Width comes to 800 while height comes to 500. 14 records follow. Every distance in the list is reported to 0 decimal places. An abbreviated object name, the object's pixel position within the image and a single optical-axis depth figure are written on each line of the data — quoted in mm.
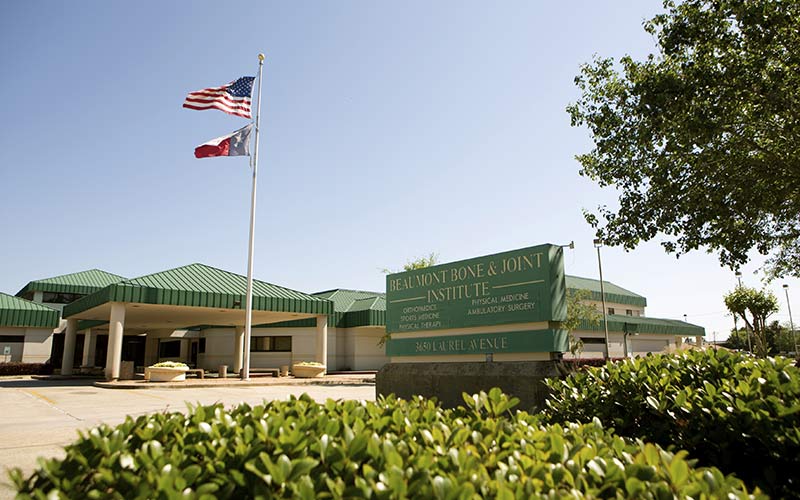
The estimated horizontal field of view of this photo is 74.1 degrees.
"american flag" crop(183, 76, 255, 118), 21984
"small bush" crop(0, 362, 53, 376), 33812
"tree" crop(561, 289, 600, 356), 36938
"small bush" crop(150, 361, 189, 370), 24500
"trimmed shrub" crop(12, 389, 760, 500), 2047
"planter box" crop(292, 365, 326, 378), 30500
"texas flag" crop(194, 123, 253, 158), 22609
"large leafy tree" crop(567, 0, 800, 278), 12023
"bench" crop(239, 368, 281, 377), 32450
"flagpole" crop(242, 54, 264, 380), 24328
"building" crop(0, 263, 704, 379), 24344
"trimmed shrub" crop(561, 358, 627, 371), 8481
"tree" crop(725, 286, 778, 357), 45594
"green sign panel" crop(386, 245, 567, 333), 9070
